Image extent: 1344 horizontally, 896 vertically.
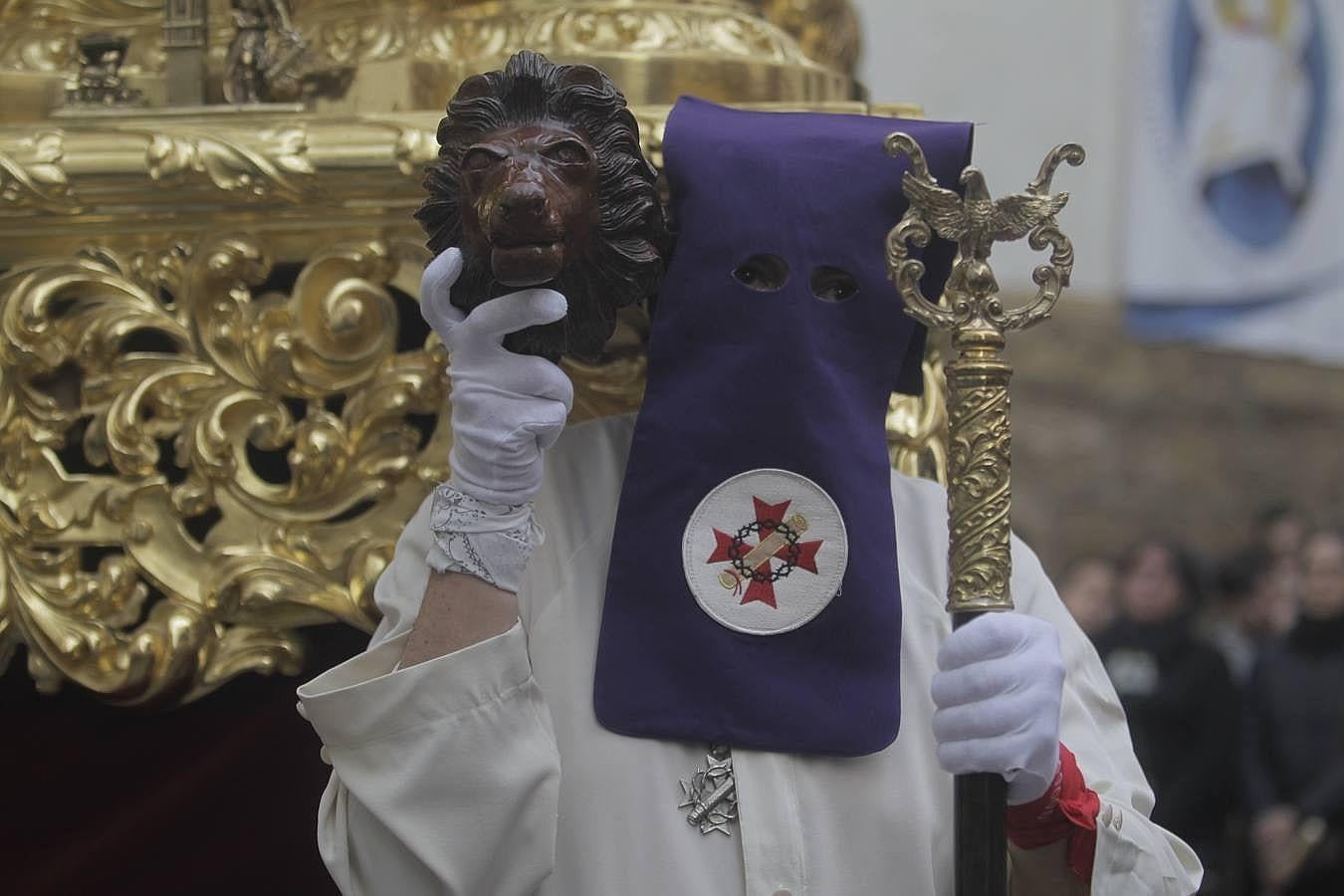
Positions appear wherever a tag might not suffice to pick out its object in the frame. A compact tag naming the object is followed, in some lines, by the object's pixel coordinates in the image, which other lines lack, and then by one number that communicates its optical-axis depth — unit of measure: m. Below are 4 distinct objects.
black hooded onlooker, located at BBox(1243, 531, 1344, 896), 8.84
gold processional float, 4.20
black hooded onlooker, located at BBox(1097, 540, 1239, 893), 9.11
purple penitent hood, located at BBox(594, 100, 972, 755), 3.63
